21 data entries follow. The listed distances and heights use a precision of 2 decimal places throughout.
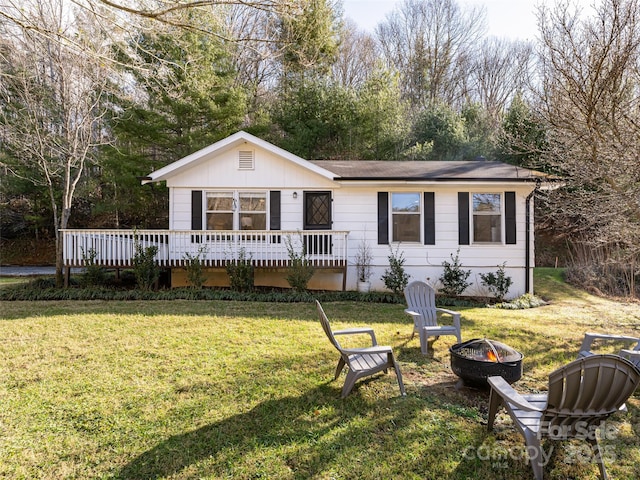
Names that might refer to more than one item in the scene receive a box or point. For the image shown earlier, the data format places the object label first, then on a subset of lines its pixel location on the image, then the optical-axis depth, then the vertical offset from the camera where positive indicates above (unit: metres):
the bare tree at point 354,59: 23.34 +10.90
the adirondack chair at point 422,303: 6.43 -1.22
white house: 10.46 +0.39
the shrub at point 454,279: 10.55 -1.29
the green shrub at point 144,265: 10.14 -0.81
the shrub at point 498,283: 10.51 -1.39
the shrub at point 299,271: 10.01 -0.98
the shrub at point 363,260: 10.83 -0.76
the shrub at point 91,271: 10.29 -0.99
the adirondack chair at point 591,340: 4.76 -1.40
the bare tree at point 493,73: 25.36 +10.72
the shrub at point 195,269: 10.15 -0.93
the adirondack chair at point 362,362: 3.95 -1.42
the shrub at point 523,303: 9.71 -1.86
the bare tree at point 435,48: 24.31 +11.94
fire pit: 3.90 -1.35
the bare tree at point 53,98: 8.96 +4.09
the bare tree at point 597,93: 5.18 +2.04
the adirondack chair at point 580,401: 2.65 -1.21
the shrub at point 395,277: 10.40 -1.21
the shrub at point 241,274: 10.25 -1.08
